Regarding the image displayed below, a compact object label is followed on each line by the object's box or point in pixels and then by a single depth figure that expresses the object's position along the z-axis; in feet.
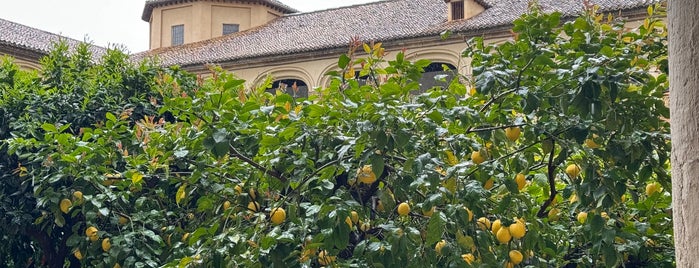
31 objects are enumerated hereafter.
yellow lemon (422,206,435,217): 10.80
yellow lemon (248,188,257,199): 12.91
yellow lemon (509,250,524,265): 10.89
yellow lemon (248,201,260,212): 12.79
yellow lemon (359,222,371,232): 11.89
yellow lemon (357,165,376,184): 10.98
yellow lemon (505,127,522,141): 11.38
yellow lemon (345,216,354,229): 10.51
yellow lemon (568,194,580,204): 12.62
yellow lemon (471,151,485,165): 11.23
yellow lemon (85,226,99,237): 14.23
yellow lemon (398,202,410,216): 10.82
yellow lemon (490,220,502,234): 10.71
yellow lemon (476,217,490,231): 10.94
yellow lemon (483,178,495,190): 11.27
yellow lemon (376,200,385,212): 12.05
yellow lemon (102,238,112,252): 14.32
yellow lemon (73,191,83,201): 14.04
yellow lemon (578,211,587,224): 12.02
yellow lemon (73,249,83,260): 14.90
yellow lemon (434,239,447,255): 10.37
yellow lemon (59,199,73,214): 14.37
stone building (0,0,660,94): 77.82
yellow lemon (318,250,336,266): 10.83
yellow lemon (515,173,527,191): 11.20
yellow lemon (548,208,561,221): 12.44
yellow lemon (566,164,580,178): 11.65
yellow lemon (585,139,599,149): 11.24
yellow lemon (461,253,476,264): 10.44
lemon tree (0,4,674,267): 10.60
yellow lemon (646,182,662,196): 12.37
